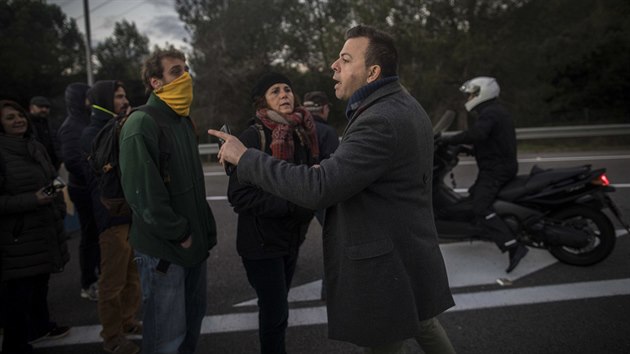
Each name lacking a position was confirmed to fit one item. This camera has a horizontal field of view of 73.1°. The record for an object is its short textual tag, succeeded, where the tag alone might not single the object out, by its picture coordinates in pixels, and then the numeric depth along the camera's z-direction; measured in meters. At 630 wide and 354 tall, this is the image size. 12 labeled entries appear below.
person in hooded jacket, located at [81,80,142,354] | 2.90
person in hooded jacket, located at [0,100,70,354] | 2.73
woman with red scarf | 2.38
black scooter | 3.89
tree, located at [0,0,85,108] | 20.23
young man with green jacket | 2.07
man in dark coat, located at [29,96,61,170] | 4.53
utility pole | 13.08
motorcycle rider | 4.00
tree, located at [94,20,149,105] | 31.42
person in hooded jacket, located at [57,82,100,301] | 3.69
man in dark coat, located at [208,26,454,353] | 1.64
